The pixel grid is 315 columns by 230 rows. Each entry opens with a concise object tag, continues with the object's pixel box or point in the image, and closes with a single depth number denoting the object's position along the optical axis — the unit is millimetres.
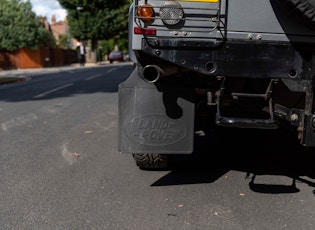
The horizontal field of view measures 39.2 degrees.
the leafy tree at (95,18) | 46406
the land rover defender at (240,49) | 3676
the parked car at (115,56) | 49844
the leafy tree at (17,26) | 40438
